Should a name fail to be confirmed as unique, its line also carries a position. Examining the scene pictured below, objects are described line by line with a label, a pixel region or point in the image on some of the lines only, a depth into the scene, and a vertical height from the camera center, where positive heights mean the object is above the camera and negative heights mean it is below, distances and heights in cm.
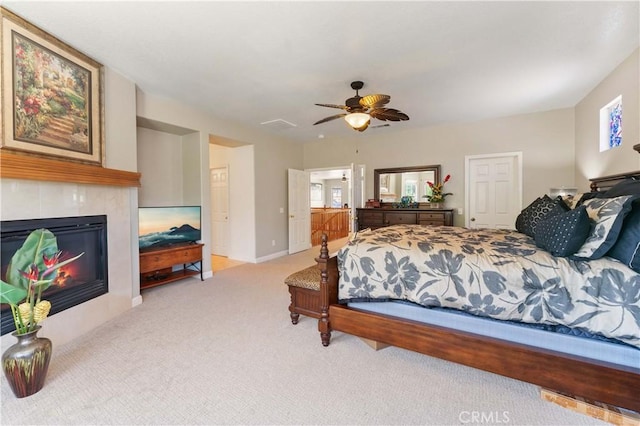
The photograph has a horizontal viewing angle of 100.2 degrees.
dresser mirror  556 +54
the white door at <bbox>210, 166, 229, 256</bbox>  590 -5
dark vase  168 -99
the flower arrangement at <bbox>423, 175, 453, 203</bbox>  532 +28
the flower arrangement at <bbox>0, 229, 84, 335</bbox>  174 -44
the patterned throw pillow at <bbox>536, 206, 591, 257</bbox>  167 -18
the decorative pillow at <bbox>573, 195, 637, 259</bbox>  159 -14
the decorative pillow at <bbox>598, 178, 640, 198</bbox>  201 +12
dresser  514 -21
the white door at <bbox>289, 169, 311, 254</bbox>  641 -10
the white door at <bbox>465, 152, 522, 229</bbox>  488 +31
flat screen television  360 -26
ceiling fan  304 +113
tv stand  362 -79
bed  151 -68
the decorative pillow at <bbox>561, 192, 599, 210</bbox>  259 +6
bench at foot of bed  261 -87
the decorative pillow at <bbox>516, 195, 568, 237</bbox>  254 -6
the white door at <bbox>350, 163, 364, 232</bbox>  564 +36
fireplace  210 -43
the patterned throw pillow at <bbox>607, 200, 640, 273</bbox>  149 -22
